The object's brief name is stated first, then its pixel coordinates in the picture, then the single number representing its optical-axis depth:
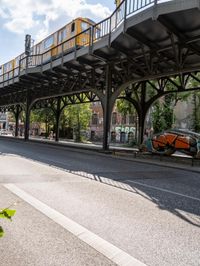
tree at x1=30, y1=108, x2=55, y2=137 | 38.97
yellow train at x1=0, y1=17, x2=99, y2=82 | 15.13
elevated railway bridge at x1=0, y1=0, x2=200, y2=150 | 9.21
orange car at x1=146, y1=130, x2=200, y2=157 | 11.54
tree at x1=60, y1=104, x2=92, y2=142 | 35.98
